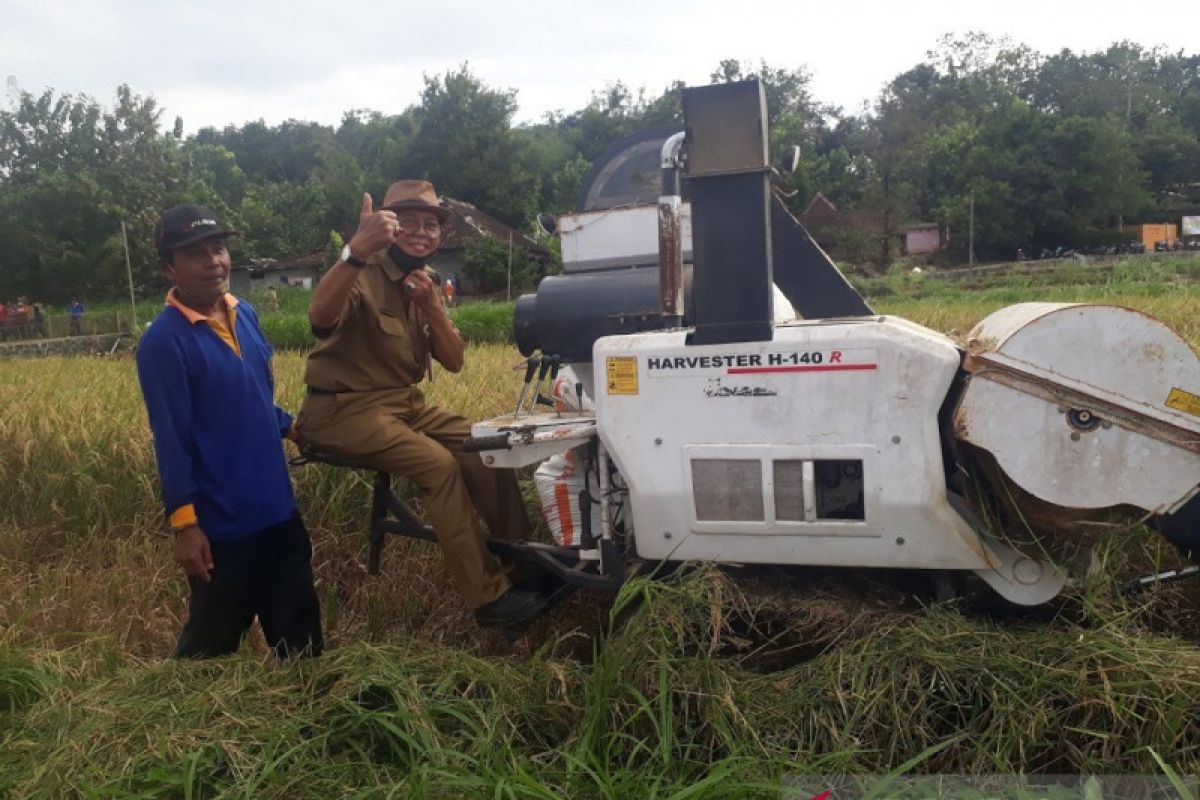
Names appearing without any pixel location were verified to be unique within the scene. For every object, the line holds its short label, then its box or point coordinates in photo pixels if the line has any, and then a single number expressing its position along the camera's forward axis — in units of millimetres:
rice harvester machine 2518
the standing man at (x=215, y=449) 3180
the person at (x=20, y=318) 28422
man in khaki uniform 3307
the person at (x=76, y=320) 26734
